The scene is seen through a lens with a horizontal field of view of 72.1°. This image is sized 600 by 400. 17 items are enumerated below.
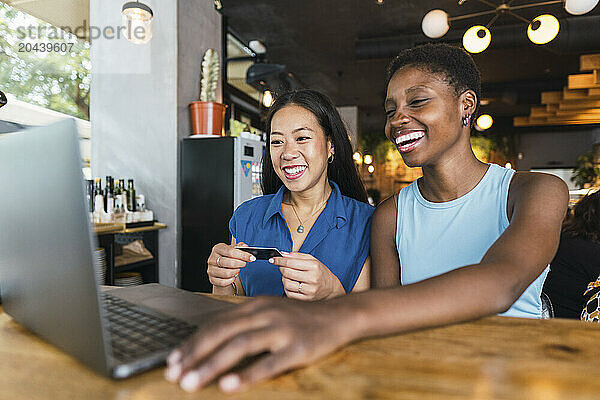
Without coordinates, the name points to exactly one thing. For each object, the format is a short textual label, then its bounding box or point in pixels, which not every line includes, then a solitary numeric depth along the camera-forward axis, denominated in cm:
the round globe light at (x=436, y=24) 404
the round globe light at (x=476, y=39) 372
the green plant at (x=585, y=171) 925
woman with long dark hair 149
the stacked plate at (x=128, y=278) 308
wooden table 45
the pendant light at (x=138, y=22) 302
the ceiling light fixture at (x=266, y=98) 481
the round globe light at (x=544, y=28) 345
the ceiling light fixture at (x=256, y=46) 544
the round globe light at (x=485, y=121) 816
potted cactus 369
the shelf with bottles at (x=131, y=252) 278
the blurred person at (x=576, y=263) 204
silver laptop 46
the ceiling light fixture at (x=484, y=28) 343
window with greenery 412
